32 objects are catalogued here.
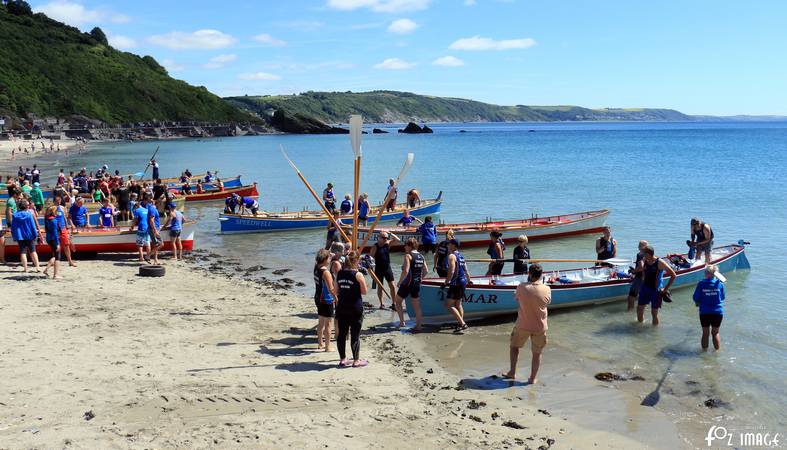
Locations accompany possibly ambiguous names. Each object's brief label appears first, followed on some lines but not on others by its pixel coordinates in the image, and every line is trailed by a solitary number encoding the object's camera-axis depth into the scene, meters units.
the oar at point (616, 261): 13.68
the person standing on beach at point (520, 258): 12.92
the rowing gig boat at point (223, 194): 33.16
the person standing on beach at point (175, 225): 17.53
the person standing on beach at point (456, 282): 11.01
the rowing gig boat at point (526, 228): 20.53
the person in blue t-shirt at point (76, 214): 17.75
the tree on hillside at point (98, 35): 156.75
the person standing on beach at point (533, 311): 8.38
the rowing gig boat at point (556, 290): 11.88
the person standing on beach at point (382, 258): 11.70
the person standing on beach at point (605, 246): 14.30
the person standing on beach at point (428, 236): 16.77
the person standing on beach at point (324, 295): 9.20
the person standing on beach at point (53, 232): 13.47
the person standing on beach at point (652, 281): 11.69
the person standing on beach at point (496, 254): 13.54
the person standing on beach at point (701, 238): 15.88
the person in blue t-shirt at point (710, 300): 10.19
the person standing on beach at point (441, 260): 12.81
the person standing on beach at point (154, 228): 16.38
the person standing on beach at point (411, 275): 11.13
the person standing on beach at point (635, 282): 12.63
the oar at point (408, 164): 11.25
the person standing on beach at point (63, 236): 14.29
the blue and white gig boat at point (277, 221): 23.88
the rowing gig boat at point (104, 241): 16.94
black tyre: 14.99
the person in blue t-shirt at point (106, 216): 18.53
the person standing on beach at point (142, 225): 15.98
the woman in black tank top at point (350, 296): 8.67
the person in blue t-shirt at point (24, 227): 13.30
